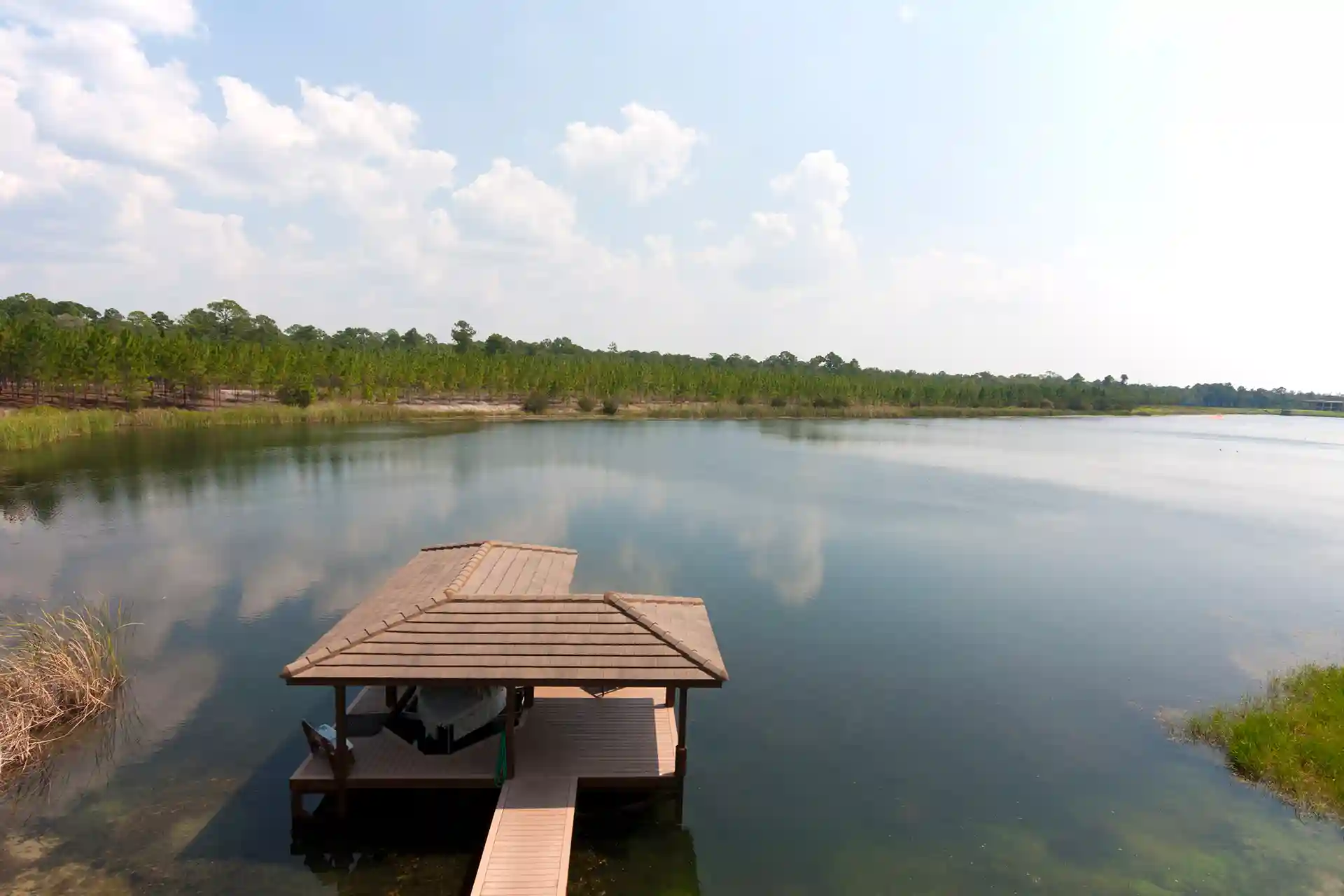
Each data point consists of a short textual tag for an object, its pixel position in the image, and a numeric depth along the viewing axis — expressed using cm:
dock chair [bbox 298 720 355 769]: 1139
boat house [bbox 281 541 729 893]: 1050
